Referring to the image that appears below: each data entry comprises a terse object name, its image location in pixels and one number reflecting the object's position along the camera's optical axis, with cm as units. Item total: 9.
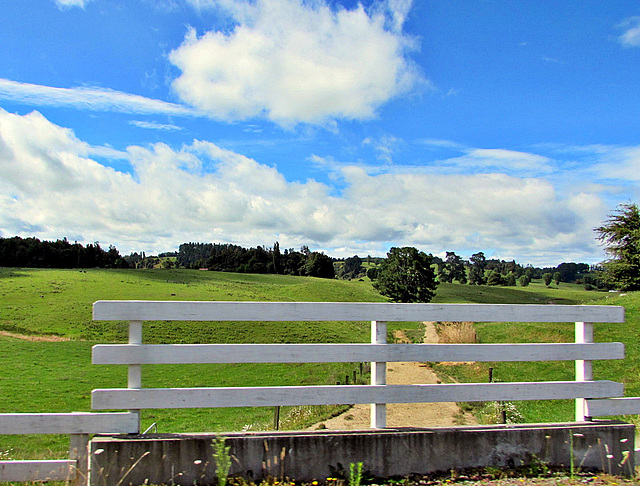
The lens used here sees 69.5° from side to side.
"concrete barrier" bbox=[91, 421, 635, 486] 378
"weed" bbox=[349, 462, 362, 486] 355
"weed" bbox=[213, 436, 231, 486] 351
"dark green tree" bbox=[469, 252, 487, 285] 12219
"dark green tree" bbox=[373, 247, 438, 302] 6438
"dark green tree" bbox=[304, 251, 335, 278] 11656
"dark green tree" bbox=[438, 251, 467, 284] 11998
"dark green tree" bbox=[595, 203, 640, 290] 3938
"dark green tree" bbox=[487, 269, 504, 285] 11981
